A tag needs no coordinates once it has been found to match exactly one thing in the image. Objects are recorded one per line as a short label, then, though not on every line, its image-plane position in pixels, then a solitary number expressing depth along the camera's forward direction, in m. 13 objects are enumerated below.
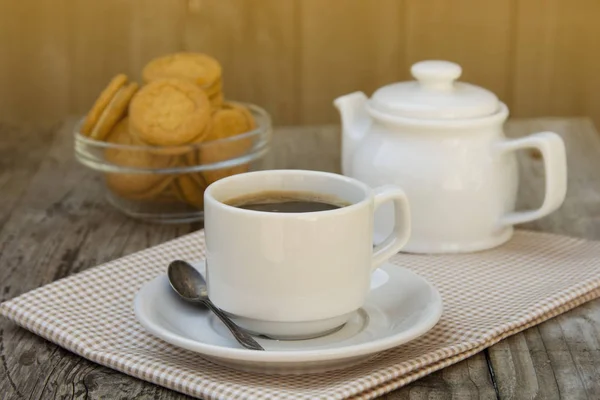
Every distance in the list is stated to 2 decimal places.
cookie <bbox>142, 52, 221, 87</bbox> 1.21
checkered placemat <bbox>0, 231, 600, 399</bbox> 0.91
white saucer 0.90
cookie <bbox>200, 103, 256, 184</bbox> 1.17
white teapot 1.09
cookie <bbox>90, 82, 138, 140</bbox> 1.18
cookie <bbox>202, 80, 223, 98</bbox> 1.21
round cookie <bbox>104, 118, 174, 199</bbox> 1.17
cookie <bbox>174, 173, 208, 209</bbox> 1.18
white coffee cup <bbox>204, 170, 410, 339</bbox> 0.92
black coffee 0.95
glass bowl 1.17
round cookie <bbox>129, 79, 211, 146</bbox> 1.15
